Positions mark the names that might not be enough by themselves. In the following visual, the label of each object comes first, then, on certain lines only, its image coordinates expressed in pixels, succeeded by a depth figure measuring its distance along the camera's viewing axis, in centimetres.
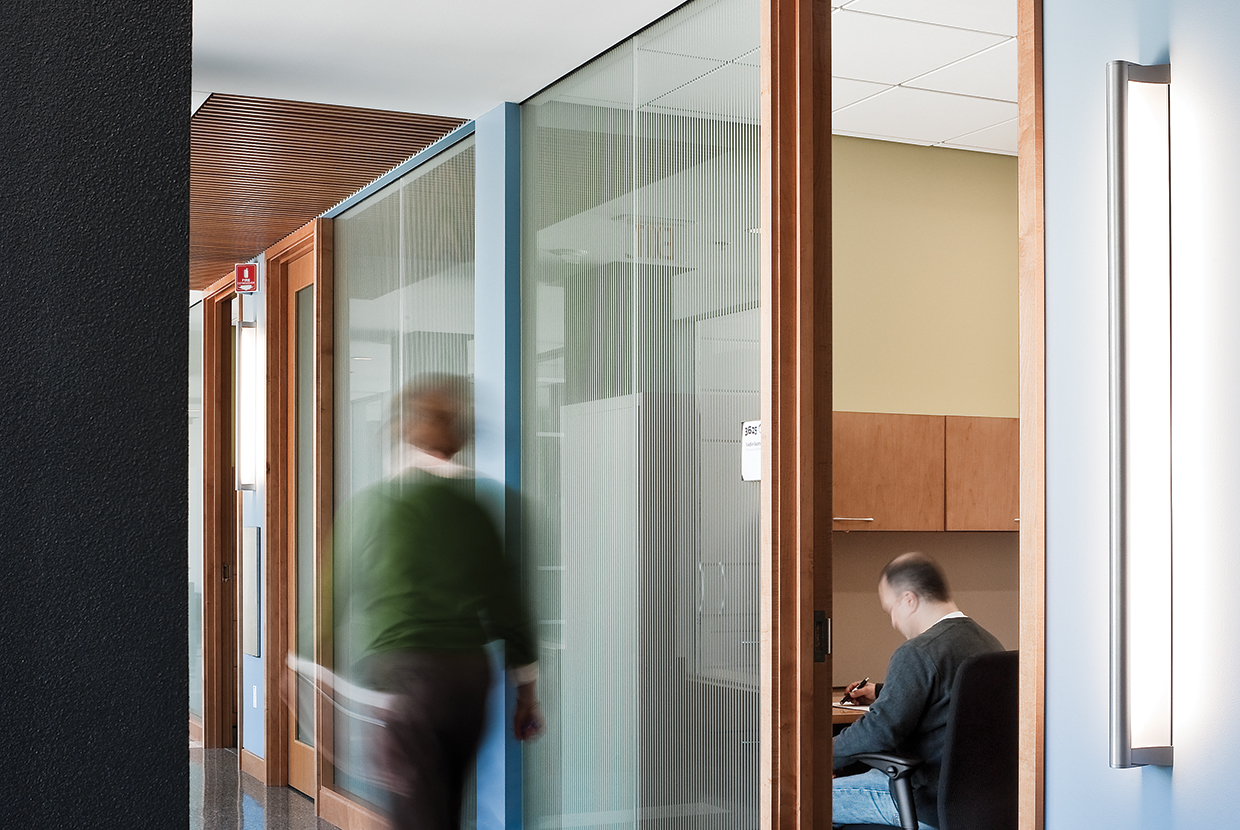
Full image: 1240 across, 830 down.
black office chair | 365
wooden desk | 495
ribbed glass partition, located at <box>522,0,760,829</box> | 360
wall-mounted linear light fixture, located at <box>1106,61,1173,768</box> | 209
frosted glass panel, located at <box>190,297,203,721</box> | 934
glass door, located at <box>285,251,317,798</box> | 730
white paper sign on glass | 348
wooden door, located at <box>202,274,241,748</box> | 888
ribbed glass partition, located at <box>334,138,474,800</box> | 551
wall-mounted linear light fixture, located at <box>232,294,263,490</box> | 787
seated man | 396
